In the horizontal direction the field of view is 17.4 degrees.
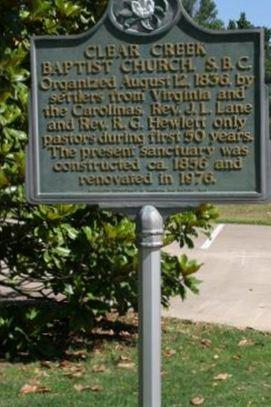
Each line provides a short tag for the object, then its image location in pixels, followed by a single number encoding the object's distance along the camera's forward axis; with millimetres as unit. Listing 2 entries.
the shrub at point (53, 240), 6602
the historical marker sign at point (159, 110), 4875
